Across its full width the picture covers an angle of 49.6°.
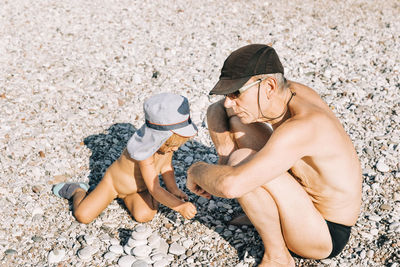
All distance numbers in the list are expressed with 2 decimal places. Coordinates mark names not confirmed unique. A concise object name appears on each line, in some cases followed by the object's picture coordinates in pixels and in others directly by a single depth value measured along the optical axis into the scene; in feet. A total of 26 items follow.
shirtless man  8.61
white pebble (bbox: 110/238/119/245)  11.88
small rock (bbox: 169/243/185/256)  11.42
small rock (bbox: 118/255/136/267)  11.04
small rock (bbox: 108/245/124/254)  11.49
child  11.25
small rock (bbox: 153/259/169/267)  11.02
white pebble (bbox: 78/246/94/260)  11.35
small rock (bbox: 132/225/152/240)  11.61
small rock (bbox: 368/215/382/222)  12.01
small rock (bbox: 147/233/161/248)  11.64
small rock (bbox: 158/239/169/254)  11.59
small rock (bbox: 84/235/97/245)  11.90
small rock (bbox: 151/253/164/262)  11.21
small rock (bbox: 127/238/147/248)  11.50
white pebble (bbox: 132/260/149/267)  10.96
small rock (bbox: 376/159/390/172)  14.07
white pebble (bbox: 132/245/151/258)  11.22
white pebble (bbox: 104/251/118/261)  11.33
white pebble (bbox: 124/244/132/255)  11.43
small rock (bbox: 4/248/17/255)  11.72
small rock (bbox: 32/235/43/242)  12.12
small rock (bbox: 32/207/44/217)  13.15
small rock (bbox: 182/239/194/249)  11.70
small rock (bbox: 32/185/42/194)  13.93
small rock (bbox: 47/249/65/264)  11.39
